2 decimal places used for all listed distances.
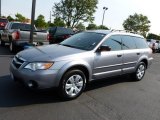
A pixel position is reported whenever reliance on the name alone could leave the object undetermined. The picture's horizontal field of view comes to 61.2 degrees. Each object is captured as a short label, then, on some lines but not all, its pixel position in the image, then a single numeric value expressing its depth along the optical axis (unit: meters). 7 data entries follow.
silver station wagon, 2.76
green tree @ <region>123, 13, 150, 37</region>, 43.24
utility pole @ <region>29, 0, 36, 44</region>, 6.77
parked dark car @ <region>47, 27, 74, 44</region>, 9.65
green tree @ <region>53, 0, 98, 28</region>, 25.85
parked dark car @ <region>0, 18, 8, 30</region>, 15.74
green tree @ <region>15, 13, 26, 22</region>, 39.88
